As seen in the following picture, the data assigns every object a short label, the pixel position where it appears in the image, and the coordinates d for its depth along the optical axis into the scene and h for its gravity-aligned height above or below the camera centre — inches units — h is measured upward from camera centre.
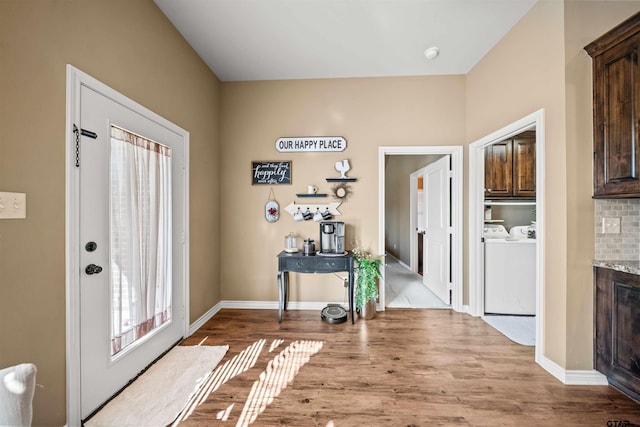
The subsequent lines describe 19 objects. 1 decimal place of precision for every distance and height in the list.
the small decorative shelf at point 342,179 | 124.6 +17.6
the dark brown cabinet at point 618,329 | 63.1 -30.5
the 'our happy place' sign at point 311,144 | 125.8 +35.6
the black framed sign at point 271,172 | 127.2 +21.7
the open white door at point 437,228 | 130.3 -8.0
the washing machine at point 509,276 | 117.0 -28.8
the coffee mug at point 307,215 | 125.6 -0.3
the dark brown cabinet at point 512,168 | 130.7 +24.3
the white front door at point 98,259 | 59.0 -11.0
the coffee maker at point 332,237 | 118.8 -10.8
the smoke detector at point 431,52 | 102.5 +67.1
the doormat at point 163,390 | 60.6 -49.0
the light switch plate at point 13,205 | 44.3 +1.7
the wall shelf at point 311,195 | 125.5 +9.8
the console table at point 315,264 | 111.4 -22.3
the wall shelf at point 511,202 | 136.2 +6.7
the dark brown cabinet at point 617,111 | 63.3 +27.7
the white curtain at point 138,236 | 68.7 -6.8
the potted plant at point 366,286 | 114.8 -32.8
